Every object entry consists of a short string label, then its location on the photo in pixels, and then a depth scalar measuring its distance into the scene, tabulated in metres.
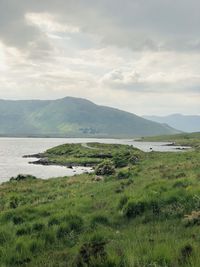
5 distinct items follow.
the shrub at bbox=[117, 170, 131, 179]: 38.78
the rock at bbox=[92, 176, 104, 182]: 42.78
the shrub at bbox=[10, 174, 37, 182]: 55.24
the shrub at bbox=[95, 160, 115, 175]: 52.69
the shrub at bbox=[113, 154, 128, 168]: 68.75
